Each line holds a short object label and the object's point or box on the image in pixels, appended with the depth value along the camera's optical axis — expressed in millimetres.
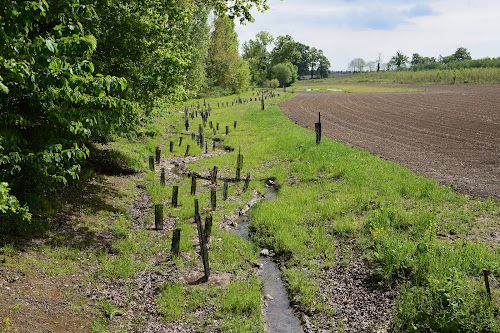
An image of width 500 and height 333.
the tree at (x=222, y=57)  74500
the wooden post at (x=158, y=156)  20938
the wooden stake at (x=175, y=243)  10391
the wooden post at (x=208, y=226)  11859
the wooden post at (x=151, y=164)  18859
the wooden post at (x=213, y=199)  14266
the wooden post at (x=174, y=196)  14277
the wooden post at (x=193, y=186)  15656
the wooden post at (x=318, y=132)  22406
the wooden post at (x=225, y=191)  15348
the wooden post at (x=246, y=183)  16908
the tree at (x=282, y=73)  121625
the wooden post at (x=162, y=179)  16592
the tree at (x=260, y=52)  131375
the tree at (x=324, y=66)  181500
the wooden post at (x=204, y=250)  9445
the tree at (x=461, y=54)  181500
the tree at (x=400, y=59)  194750
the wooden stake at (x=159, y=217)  12107
